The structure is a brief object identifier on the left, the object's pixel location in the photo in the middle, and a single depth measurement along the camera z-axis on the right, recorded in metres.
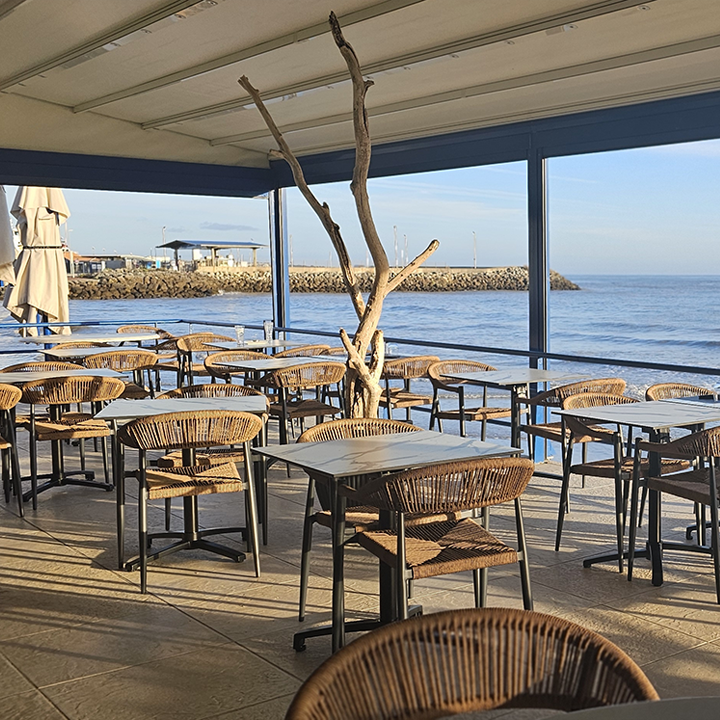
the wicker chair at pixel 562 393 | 5.34
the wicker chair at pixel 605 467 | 4.39
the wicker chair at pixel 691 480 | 3.78
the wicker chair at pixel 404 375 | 6.94
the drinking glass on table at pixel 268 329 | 8.19
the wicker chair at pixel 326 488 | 3.57
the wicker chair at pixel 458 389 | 6.21
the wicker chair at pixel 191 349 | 8.70
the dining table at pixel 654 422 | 4.11
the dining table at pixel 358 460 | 3.16
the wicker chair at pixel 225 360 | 7.05
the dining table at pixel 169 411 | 4.37
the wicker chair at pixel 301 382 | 6.09
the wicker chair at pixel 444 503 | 2.95
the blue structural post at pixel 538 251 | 7.41
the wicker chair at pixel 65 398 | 5.42
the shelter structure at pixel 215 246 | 44.97
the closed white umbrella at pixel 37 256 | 9.42
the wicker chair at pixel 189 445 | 3.99
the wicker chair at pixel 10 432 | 5.25
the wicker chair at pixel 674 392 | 5.32
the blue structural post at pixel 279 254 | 10.66
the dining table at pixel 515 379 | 5.72
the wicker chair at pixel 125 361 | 7.42
